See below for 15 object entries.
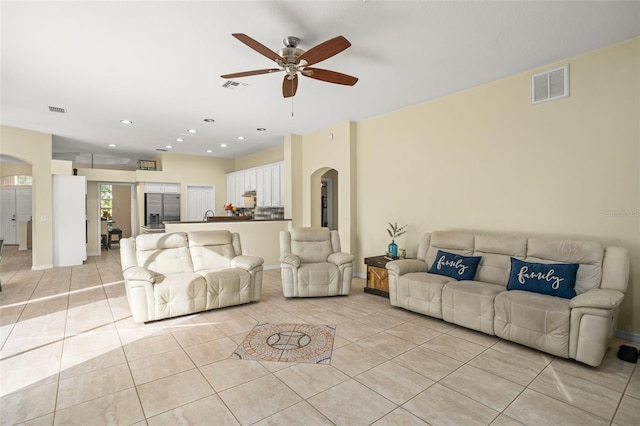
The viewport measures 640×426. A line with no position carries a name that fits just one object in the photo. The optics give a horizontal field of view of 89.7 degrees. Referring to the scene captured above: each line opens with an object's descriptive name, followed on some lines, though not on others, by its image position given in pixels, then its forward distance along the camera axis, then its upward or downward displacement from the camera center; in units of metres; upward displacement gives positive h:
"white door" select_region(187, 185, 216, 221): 9.47 +0.33
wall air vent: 3.49 +1.39
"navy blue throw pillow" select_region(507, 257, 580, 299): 3.02 -0.67
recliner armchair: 4.54 -0.79
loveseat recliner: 3.63 -0.78
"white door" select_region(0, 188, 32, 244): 10.25 +0.11
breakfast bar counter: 6.23 -0.42
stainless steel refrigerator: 8.83 +0.12
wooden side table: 4.65 -0.97
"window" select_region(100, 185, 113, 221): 11.27 +0.38
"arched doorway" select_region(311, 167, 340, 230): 8.04 +0.29
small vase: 4.91 -0.59
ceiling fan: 2.47 +1.30
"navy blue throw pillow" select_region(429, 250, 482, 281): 3.77 -0.67
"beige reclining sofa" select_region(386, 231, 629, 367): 2.65 -0.80
